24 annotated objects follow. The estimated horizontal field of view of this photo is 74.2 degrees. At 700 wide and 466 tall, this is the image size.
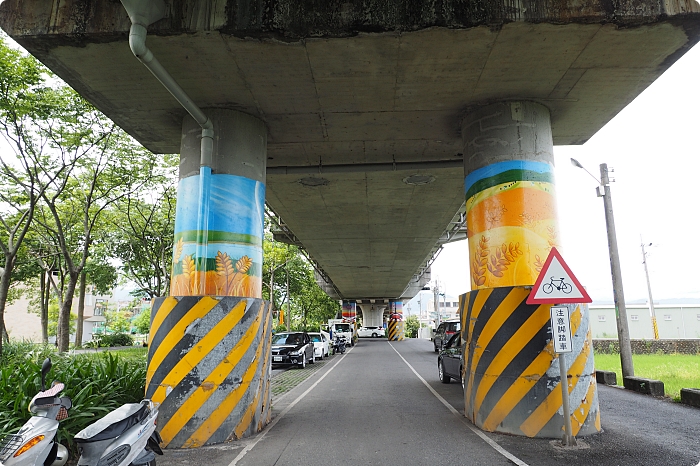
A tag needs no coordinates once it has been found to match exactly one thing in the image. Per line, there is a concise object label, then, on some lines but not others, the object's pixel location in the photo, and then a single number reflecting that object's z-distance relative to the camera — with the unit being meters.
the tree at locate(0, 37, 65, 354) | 11.75
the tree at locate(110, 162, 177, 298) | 19.30
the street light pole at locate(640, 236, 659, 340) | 25.77
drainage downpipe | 7.03
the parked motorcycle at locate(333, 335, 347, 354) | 30.78
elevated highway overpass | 6.15
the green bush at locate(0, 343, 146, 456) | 5.83
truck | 38.66
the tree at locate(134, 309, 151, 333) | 70.01
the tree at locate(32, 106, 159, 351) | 14.03
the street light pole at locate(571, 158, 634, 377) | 12.16
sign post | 6.24
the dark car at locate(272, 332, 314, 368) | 19.09
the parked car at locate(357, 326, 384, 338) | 64.88
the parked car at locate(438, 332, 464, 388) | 11.98
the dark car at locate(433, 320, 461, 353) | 22.38
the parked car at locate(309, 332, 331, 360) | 23.75
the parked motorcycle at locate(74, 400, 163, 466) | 4.13
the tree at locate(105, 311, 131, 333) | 75.69
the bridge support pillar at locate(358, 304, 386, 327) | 72.31
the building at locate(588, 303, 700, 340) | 35.16
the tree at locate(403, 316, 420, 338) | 75.37
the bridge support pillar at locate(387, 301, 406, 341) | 55.50
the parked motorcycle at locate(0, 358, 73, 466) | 3.95
